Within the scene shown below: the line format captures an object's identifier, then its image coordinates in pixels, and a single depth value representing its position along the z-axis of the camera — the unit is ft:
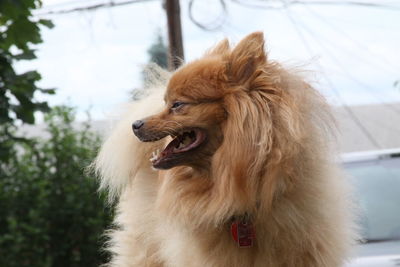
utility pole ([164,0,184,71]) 43.42
